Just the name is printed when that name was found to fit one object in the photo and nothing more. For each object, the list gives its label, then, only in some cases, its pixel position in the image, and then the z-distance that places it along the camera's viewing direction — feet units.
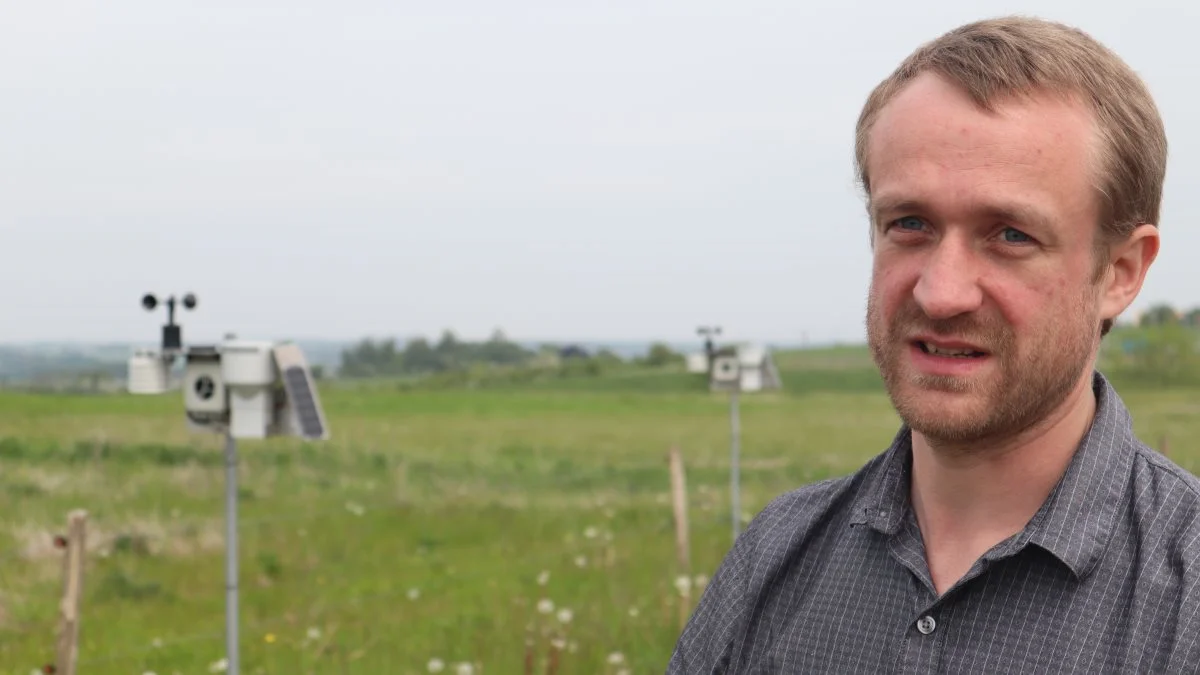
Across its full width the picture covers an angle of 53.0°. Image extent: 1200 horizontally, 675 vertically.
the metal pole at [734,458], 31.67
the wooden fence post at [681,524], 30.30
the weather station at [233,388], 16.06
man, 4.69
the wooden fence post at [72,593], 15.96
